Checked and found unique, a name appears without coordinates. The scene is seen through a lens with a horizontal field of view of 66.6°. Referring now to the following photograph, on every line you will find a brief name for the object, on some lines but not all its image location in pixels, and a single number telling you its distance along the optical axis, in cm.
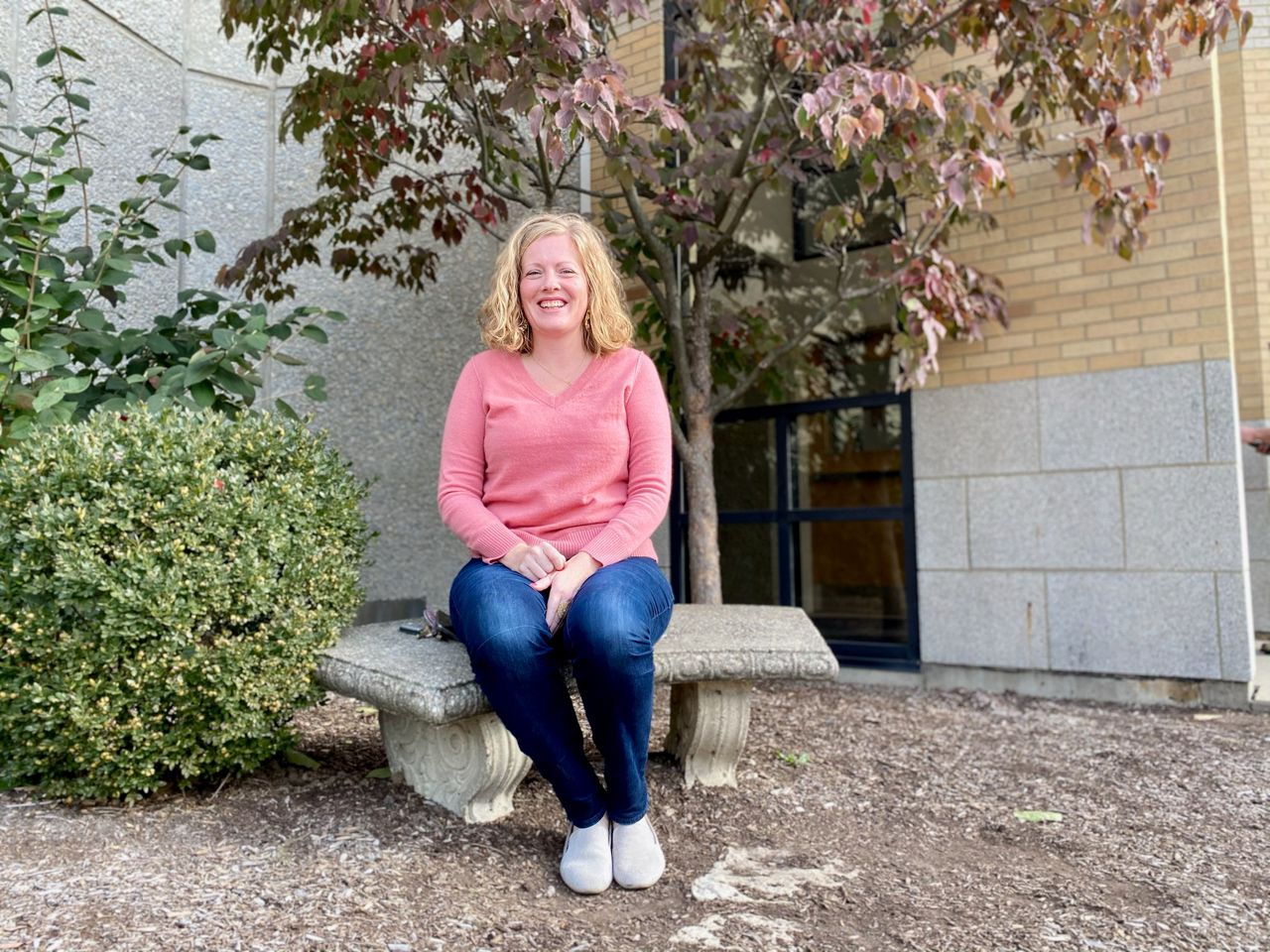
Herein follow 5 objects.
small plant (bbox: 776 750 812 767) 308
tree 299
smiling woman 210
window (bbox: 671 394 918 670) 472
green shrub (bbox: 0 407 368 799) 225
